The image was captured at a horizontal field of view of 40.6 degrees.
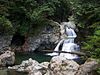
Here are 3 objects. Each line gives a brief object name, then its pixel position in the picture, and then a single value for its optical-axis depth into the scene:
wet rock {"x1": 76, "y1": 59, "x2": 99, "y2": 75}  8.22
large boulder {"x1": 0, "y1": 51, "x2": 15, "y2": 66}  12.74
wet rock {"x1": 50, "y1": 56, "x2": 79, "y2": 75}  8.84
